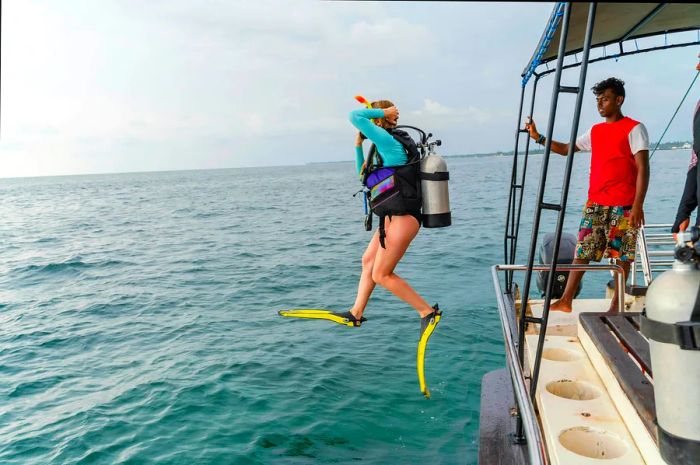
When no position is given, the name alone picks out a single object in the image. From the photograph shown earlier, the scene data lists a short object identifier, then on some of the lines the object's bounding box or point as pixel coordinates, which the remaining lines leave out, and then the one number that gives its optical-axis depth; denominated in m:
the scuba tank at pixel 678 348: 2.19
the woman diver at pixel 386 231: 4.32
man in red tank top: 5.06
